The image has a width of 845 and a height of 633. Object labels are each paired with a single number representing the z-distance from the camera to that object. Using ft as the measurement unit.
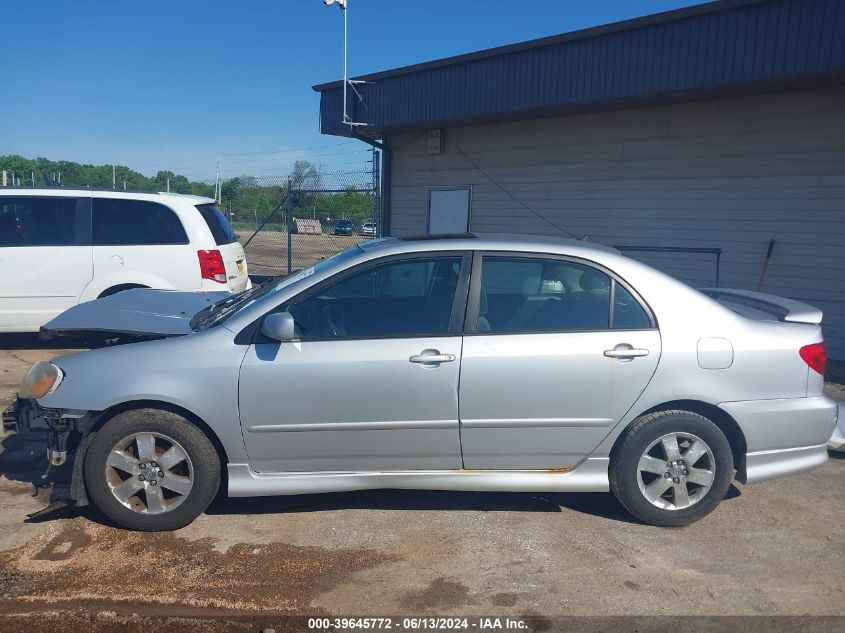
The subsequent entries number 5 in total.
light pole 42.52
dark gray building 28.50
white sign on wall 42.96
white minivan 27.43
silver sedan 13.43
